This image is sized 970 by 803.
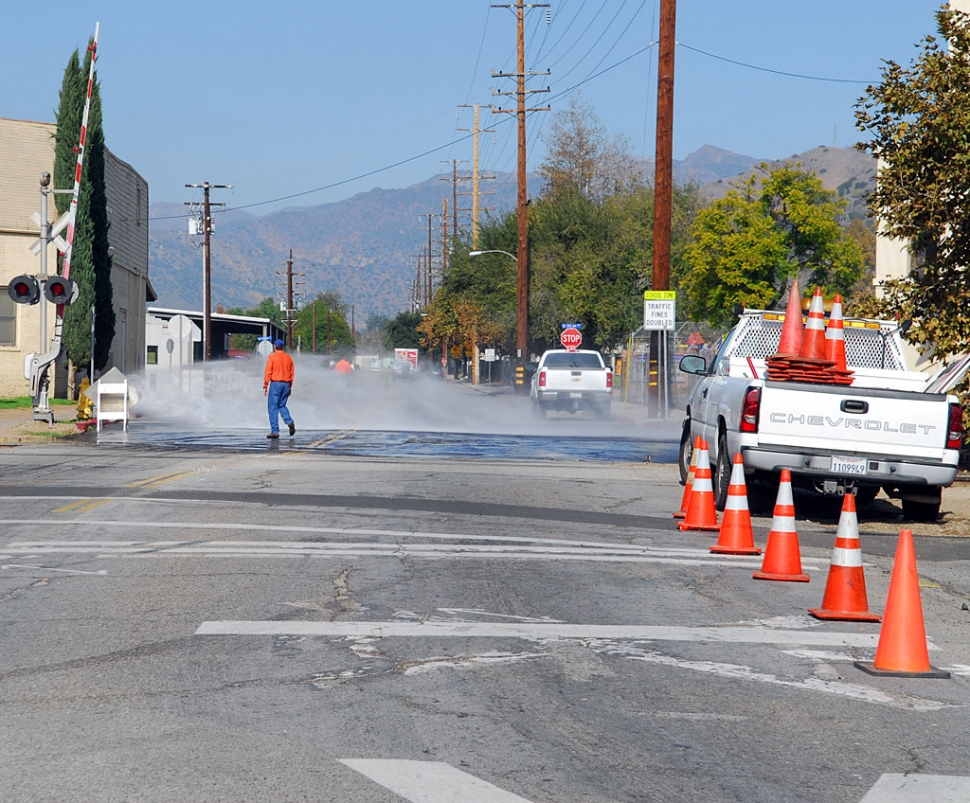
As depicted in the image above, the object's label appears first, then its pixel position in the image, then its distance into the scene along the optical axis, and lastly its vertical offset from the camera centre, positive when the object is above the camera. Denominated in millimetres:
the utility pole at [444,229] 86375 +10362
